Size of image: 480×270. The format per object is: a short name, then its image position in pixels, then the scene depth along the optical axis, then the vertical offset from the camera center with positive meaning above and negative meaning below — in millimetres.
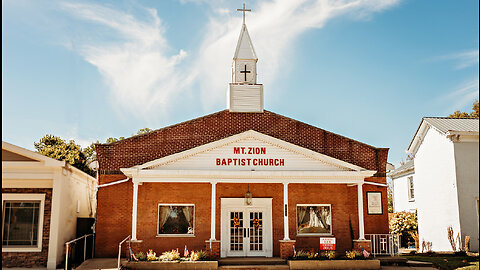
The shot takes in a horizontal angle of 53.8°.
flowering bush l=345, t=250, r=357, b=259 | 17438 -1330
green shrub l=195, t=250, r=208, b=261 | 17003 -1351
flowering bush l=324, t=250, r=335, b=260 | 17292 -1349
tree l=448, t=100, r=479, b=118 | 29259 +7240
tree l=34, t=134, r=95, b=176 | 36531 +5050
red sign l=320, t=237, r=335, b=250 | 17422 -923
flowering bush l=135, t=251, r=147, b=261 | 16828 -1352
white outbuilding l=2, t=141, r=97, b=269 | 16766 +367
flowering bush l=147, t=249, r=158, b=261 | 16734 -1361
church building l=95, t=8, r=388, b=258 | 18266 +1184
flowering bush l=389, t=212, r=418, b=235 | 26469 -311
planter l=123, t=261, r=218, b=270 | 16438 -1613
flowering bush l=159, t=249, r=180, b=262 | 16812 -1366
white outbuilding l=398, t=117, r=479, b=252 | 19609 +1689
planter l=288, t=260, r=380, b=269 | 16906 -1645
